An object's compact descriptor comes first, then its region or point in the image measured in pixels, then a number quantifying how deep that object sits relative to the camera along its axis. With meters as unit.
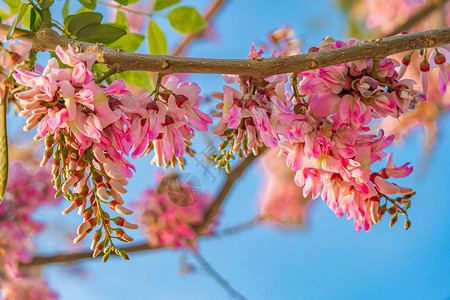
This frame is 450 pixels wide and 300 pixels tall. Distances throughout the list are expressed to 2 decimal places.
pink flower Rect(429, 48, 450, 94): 1.38
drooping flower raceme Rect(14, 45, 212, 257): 1.33
